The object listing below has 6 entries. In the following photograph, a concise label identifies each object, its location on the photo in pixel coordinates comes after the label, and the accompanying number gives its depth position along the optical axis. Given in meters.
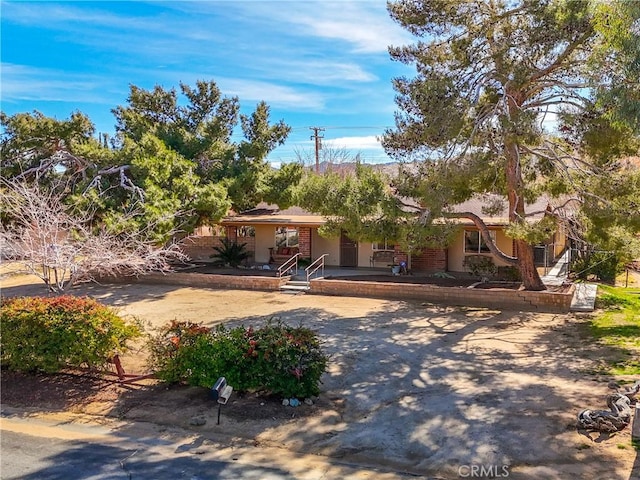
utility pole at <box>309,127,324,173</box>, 44.56
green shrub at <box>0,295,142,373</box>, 9.02
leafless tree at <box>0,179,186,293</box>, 10.34
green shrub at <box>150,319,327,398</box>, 8.10
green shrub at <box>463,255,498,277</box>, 18.95
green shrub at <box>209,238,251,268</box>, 24.14
